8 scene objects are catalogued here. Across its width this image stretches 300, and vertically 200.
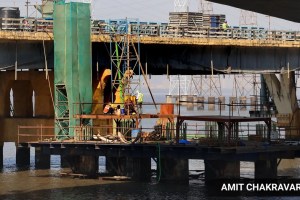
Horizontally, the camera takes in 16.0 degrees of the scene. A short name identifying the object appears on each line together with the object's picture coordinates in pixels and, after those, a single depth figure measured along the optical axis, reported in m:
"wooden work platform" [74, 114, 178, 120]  75.00
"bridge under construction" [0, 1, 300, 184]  70.94
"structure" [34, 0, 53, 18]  98.53
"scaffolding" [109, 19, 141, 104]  80.88
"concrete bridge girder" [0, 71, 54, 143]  85.06
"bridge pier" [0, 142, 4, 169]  86.30
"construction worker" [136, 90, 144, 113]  78.88
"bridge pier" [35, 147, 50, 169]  86.69
